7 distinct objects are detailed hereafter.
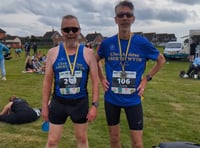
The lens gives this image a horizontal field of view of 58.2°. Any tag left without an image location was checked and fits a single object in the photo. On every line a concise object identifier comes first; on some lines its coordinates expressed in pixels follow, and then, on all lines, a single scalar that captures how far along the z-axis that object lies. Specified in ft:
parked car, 53.55
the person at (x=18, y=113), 12.41
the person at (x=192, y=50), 45.53
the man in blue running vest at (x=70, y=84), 6.32
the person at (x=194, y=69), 29.18
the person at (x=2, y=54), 24.92
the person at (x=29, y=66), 34.37
